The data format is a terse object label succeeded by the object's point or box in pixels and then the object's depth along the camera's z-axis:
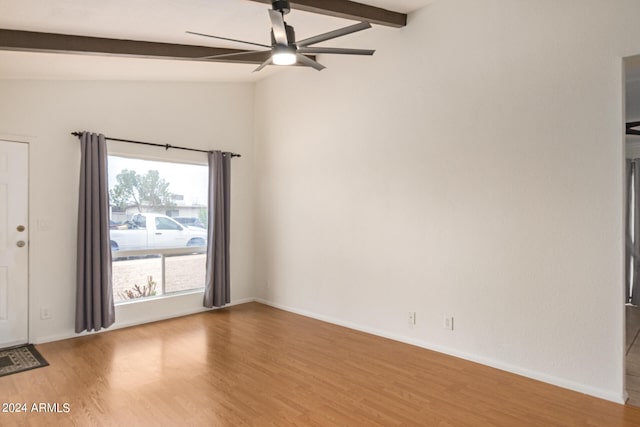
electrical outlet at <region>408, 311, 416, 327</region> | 4.06
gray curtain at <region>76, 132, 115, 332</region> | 4.18
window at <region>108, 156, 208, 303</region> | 4.70
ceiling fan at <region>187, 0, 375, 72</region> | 2.59
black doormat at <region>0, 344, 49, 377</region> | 3.38
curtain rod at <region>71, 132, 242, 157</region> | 4.24
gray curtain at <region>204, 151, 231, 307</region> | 5.42
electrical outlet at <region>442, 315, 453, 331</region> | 3.78
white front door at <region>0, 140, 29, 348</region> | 3.89
